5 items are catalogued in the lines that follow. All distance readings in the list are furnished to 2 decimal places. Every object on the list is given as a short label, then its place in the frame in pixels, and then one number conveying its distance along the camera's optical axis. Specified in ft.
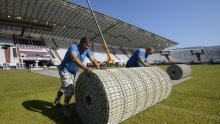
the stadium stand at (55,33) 92.78
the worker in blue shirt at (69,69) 10.84
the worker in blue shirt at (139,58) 15.45
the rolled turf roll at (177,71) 28.47
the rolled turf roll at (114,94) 8.47
